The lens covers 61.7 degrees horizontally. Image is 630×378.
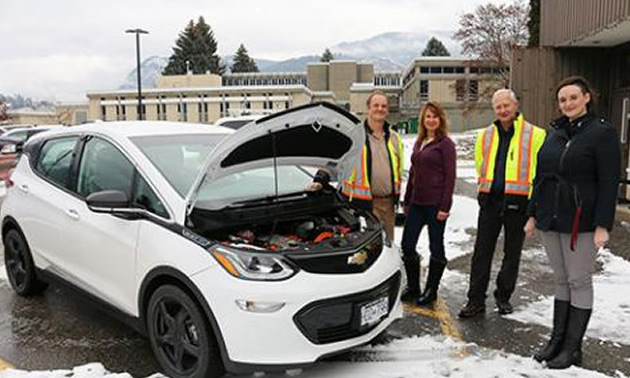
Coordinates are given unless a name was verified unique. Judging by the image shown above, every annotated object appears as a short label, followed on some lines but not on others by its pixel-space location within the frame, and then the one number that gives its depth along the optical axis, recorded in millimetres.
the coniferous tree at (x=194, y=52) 82938
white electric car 3043
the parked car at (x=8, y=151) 15904
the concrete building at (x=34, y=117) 70562
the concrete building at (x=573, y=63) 9078
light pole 28078
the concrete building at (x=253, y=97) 54688
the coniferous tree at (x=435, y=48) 88062
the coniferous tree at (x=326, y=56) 100812
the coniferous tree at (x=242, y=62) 94312
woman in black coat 3363
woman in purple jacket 4512
